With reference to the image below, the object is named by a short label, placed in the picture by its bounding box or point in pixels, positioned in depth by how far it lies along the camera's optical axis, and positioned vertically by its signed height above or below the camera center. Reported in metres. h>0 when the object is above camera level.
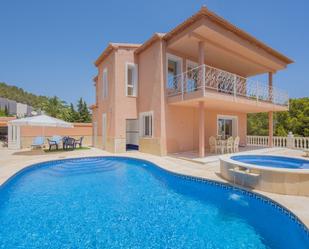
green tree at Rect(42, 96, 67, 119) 35.17 +4.11
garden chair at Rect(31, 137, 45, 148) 15.21 -1.21
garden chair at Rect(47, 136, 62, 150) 15.08 -1.02
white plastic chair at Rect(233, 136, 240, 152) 12.44 -1.13
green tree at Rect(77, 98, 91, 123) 37.16 +3.63
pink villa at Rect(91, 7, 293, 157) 10.01 +3.03
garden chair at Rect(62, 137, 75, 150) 15.35 -1.22
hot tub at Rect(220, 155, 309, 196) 5.03 -1.53
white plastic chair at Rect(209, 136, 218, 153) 11.94 -1.12
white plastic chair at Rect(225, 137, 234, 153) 12.08 -1.17
